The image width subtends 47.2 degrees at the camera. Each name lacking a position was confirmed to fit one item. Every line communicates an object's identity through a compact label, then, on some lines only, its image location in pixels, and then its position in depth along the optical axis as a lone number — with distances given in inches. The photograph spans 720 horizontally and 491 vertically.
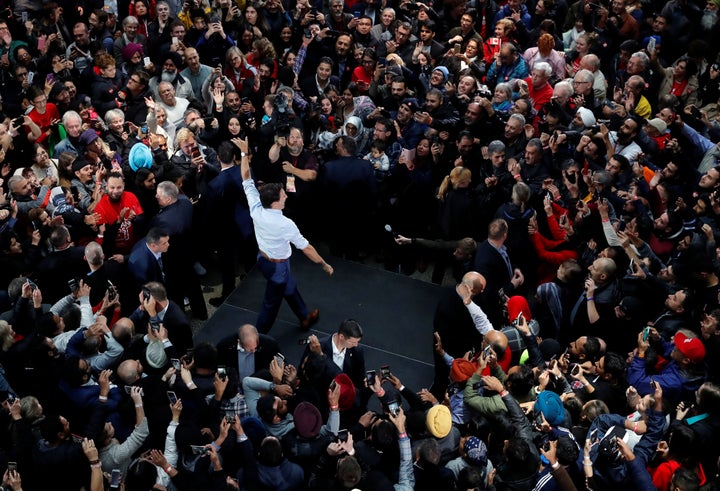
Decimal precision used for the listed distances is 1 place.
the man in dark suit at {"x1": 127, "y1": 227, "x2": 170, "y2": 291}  271.4
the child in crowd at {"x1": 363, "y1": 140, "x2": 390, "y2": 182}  327.0
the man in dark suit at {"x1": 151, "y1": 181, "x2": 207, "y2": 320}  286.7
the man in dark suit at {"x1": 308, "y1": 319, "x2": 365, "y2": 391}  239.6
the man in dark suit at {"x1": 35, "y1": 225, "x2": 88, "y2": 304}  269.6
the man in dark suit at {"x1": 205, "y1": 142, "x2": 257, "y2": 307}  303.7
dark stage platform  300.0
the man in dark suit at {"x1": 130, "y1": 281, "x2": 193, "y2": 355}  253.6
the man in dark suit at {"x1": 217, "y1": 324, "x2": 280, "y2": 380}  249.5
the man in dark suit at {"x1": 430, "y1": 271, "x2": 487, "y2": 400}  259.6
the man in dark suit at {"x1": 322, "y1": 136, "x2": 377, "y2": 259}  315.0
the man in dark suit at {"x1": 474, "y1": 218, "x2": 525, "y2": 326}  278.1
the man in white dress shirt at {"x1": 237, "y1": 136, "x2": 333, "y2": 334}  275.3
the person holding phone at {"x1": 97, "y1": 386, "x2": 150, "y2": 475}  219.9
